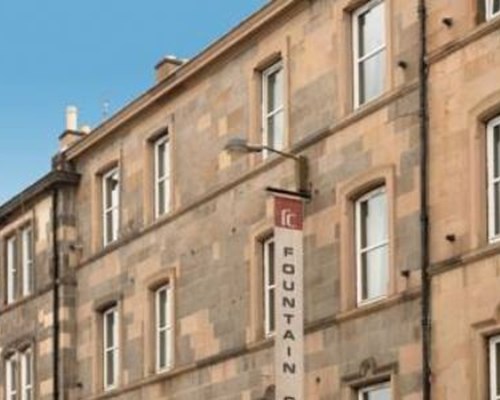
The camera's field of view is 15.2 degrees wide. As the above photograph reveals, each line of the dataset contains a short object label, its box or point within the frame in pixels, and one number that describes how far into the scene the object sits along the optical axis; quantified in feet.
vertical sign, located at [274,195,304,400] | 111.34
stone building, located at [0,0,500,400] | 103.65
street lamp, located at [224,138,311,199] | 118.21
